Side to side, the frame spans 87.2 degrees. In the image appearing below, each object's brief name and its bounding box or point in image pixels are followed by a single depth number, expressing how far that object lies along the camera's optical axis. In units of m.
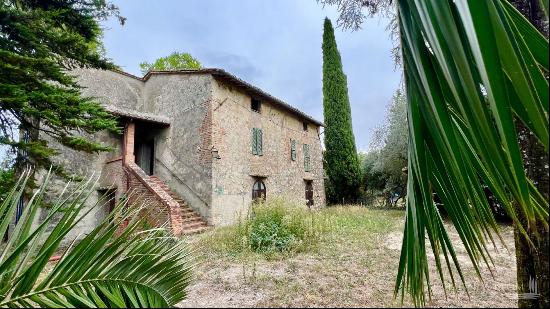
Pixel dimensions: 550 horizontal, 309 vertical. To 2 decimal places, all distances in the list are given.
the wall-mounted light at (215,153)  10.76
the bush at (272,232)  6.64
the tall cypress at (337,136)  18.47
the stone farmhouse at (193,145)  10.55
